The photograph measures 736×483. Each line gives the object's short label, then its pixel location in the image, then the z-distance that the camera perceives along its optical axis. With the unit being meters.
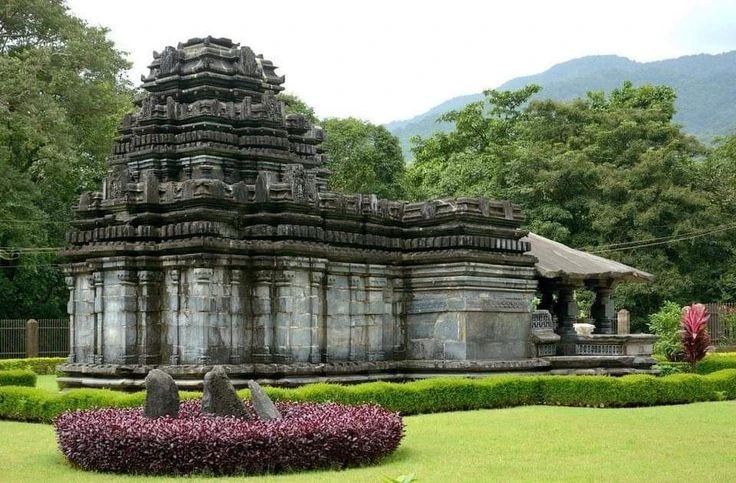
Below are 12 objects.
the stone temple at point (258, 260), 18.88
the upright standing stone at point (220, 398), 12.71
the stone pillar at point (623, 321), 38.00
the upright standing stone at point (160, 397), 12.75
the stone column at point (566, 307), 25.70
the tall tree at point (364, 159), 48.84
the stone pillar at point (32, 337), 35.41
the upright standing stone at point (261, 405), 12.57
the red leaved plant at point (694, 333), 25.02
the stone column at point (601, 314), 27.56
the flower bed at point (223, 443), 11.51
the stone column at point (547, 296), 25.92
